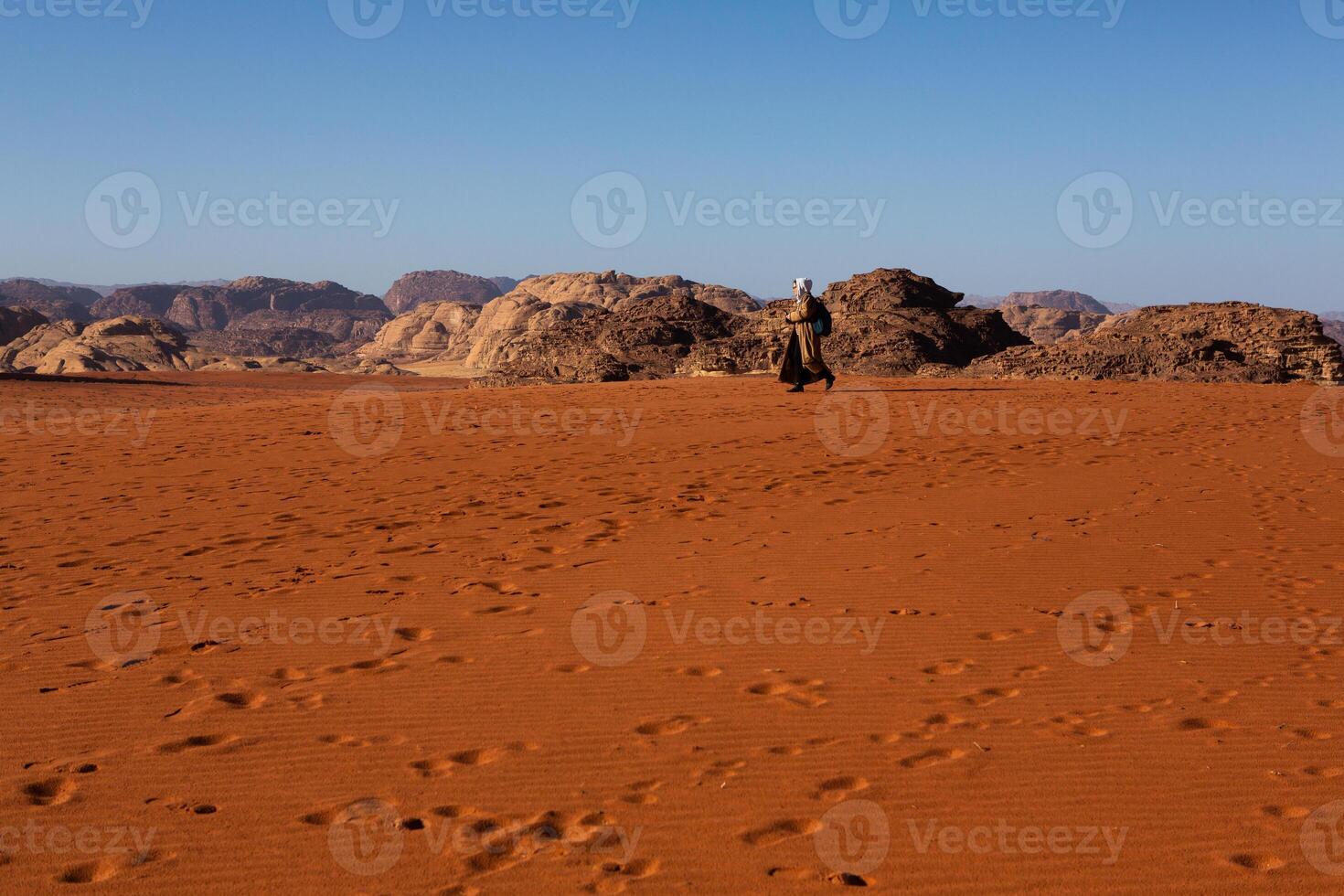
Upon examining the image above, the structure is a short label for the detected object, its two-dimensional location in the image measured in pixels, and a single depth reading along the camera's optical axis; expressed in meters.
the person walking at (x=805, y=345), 17.23
